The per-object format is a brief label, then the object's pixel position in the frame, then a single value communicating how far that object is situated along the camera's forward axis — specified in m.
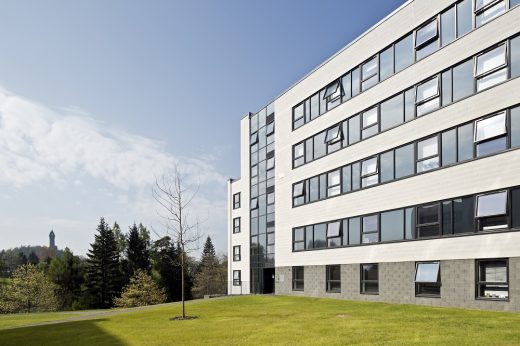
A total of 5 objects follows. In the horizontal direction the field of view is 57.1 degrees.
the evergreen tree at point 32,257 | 183.12
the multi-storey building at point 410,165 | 21.48
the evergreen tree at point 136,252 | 83.00
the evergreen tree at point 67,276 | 77.06
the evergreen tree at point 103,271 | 77.69
